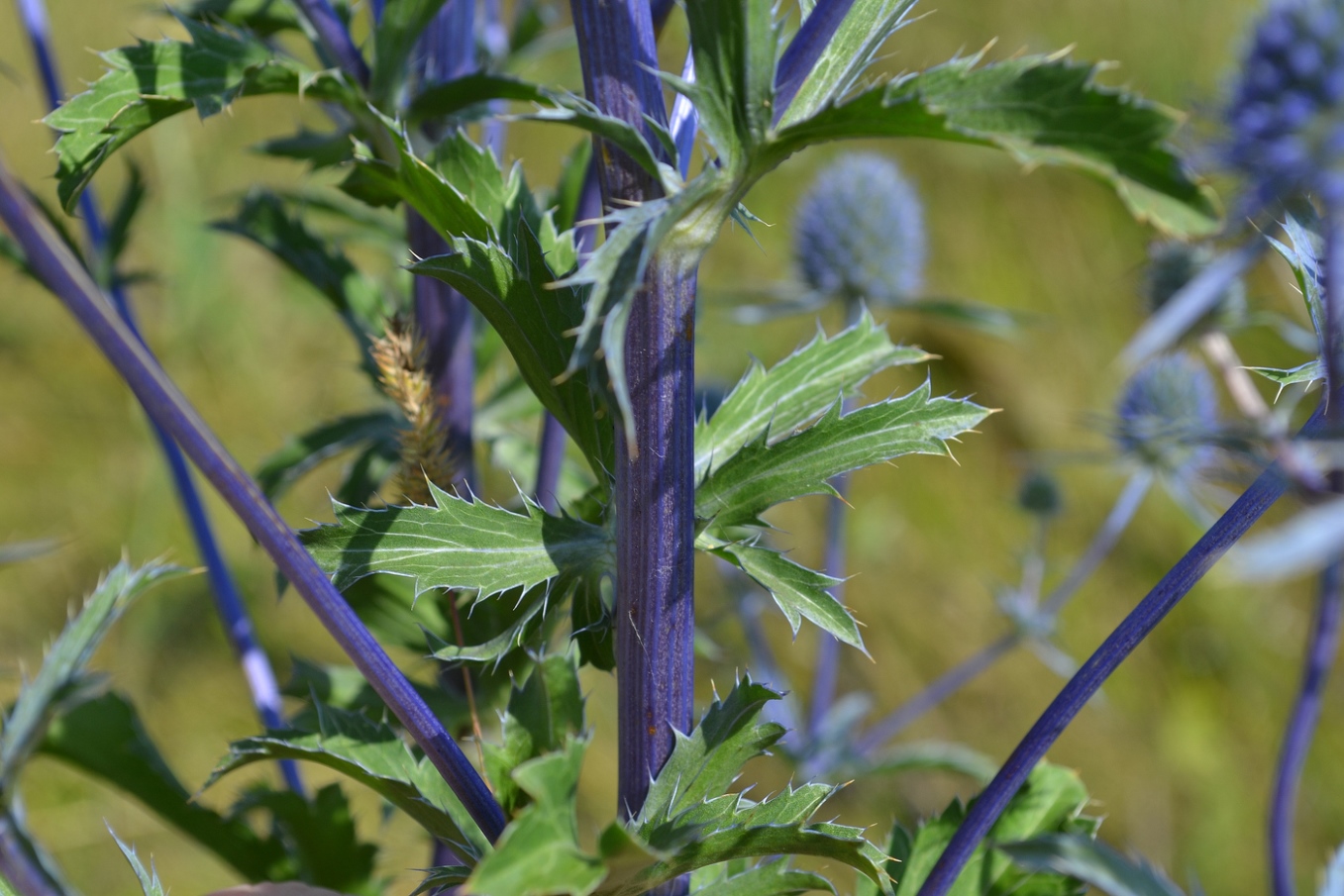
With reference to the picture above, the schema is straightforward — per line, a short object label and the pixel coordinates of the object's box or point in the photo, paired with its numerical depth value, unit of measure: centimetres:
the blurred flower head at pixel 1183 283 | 66
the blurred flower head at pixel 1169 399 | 69
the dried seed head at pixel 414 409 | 48
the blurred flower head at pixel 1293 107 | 43
